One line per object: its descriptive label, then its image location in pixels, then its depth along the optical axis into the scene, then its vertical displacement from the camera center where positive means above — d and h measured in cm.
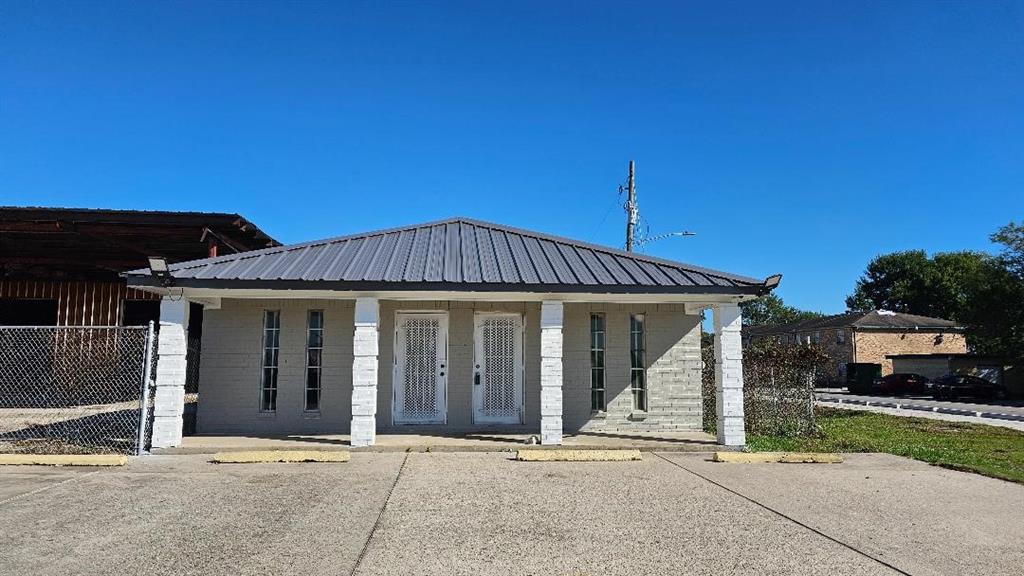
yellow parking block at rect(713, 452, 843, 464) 959 -142
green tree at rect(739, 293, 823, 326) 7756 +602
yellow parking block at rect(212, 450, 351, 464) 905 -137
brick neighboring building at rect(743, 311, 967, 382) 4288 +169
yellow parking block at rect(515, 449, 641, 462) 946 -139
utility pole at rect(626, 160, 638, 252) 2305 +531
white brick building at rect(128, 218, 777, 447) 1043 +31
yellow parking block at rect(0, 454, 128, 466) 871 -139
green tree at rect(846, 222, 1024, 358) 3397 +584
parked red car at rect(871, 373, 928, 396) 3466 -115
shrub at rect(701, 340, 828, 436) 1313 -61
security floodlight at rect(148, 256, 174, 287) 935 +125
